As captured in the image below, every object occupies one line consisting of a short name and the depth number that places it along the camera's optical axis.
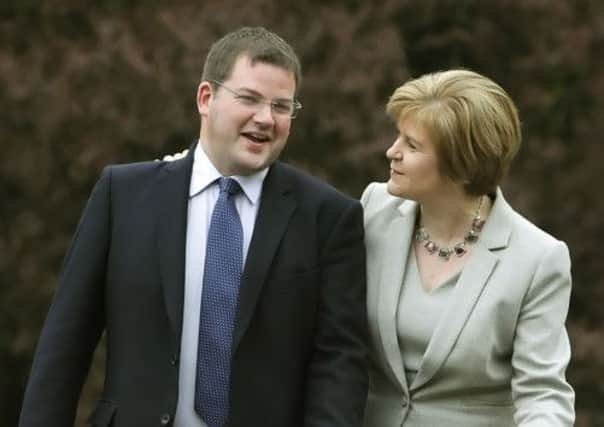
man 11.56
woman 11.53
